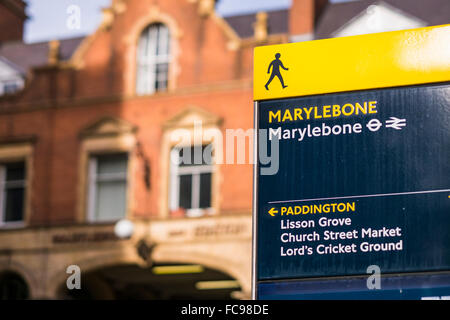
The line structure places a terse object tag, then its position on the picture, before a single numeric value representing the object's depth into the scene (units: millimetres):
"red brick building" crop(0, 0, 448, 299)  29625
